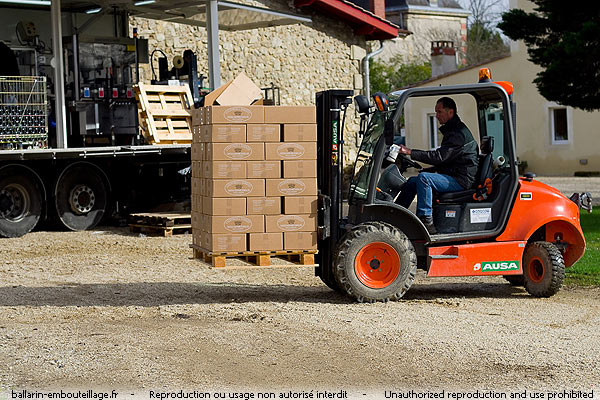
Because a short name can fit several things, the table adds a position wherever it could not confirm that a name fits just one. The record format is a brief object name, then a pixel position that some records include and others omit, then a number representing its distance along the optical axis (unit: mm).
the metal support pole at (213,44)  29117
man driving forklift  15700
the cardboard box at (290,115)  15042
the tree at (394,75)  74716
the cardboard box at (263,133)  14980
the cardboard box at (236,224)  14968
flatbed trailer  26734
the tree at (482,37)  93184
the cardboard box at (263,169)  15018
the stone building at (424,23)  98009
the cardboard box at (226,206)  14918
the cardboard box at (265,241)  15104
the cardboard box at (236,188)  14906
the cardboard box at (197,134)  15700
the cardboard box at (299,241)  15216
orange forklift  15440
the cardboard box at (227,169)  14893
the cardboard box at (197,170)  15674
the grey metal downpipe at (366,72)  40409
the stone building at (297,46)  34975
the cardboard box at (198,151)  15502
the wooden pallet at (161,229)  26932
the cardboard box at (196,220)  15675
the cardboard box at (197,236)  15713
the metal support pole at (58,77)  26833
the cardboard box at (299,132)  15104
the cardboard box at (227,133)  14856
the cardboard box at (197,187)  15725
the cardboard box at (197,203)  15675
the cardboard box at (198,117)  15551
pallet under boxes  15080
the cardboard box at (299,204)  15167
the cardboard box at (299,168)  15117
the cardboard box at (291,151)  15055
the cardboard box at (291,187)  15092
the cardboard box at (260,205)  15067
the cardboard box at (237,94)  15675
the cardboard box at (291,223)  15142
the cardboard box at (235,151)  14869
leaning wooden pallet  28596
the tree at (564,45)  30234
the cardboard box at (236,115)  14869
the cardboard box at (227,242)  14980
